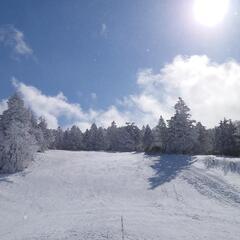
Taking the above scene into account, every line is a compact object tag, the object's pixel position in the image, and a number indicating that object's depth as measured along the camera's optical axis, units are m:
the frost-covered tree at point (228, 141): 45.53
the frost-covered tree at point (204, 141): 47.18
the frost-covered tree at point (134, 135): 61.29
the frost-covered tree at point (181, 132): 39.66
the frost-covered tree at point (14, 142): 32.54
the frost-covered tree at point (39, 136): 40.21
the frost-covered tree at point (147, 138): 58.77
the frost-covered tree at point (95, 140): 65.92
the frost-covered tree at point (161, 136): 42.17
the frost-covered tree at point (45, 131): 48.65
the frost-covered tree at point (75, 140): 70.14
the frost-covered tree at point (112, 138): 63.97
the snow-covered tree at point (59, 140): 73.47
